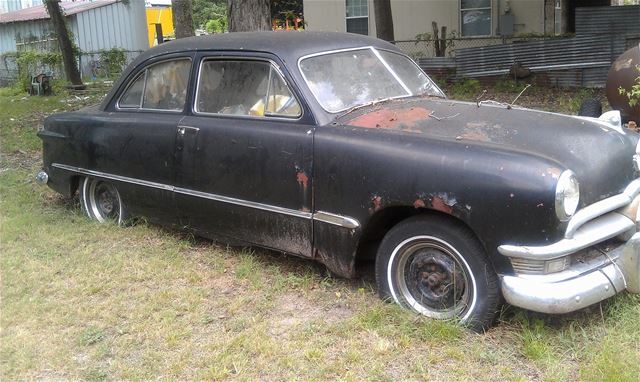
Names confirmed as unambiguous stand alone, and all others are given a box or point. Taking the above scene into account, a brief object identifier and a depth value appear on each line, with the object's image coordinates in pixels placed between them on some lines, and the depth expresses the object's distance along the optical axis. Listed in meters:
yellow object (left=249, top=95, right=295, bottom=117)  4.31
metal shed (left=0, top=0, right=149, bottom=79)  26.20
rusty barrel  6.18
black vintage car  3.24
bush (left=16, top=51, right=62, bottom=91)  21.83
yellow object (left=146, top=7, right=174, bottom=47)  29.73
